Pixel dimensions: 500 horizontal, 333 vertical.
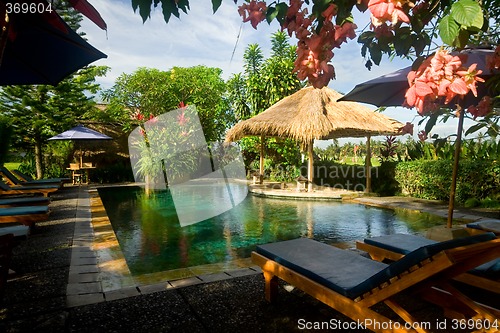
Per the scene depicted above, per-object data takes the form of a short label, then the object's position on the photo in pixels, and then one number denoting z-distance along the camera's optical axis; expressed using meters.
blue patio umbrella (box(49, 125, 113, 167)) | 12.06
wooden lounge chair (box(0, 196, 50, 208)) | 5.12
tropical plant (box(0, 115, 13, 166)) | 12.00
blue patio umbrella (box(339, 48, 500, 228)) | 3.32
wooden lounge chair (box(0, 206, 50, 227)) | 4.10
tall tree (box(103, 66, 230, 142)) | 18.11
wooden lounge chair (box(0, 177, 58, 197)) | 6.66
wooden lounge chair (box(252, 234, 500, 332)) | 1.63
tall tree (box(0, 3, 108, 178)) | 13.99
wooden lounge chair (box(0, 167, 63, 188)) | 8.30
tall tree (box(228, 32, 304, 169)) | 15.55
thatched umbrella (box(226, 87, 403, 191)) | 10.25
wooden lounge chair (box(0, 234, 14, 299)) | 2.39
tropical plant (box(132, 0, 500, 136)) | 1.09
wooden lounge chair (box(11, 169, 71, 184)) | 9.10
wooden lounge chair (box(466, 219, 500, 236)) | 3.35
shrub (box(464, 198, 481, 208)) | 7.61
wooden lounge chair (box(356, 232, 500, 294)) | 2.29
